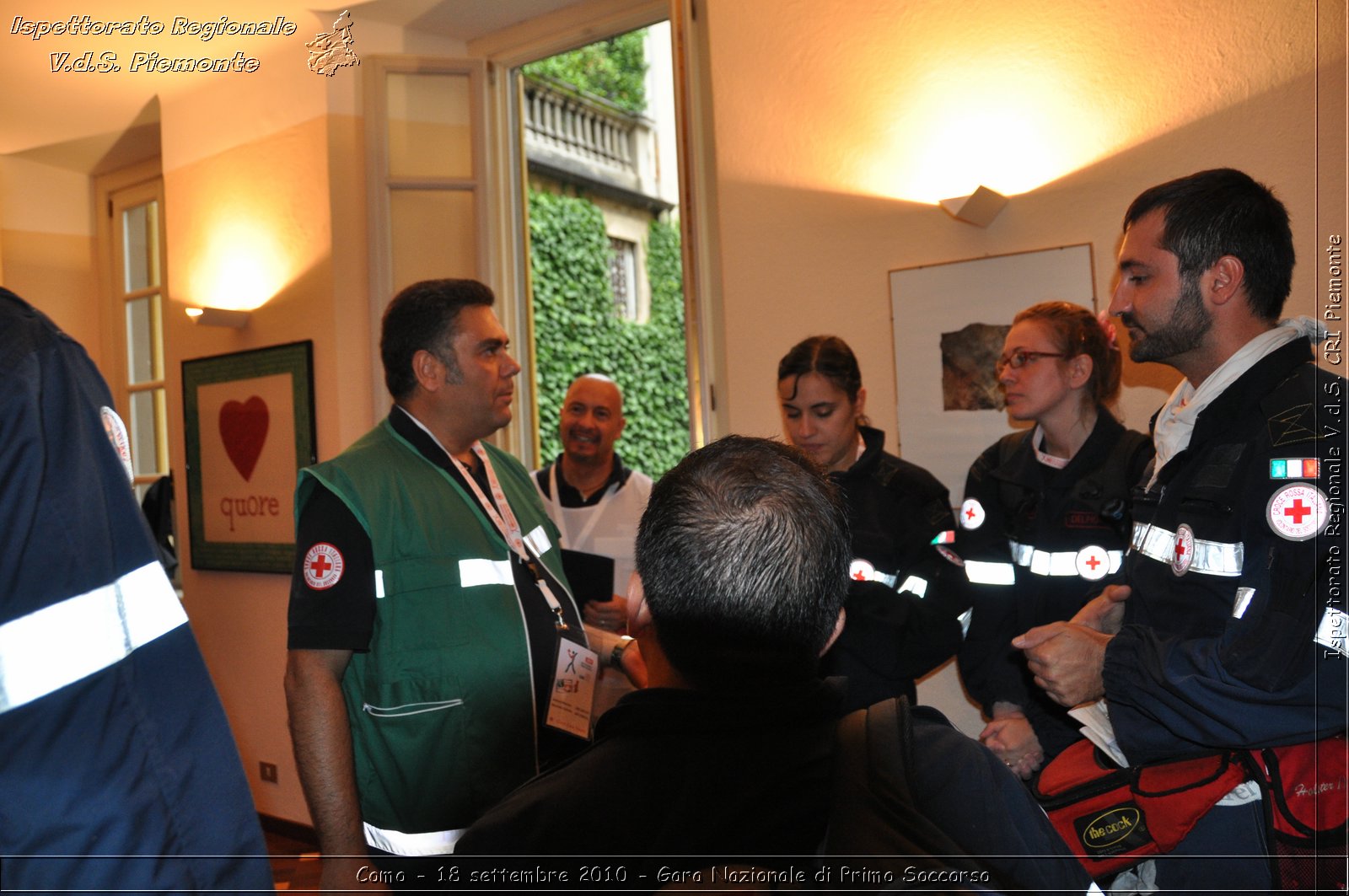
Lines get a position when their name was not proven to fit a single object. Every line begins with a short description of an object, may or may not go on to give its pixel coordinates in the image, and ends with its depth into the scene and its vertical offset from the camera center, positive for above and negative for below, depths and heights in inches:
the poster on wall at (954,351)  120.6 +12.3
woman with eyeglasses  82.7 -6.9
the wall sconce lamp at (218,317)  176.9 +29.6
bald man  137.1 -5.3
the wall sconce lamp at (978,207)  117.0 +30.6
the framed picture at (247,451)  175.0 +2.9
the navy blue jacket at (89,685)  31.6 -8.0
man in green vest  65.0 -15.0
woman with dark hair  86.8 -9.6
